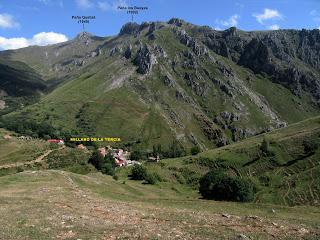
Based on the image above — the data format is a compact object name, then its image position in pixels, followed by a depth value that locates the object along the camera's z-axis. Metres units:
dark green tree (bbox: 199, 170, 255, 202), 56.44
